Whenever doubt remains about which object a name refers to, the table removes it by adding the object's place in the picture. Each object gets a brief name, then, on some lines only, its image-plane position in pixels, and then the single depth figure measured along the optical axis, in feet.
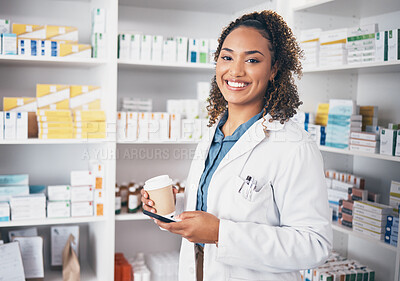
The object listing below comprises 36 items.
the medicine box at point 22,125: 8.02
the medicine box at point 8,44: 7.89
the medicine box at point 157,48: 8.95
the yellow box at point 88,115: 8.35
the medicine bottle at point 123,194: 9.59
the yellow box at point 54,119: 8.13
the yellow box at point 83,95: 8.65
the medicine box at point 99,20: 8.46
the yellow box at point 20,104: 8.16
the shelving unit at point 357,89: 8.67
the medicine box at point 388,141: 7.27
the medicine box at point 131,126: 8.70
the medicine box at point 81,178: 8.59
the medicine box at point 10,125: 7.93
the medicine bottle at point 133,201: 8.95
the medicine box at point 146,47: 8.84
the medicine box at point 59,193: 8.48
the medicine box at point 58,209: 8.36
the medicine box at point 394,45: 7.18
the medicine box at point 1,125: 7.89
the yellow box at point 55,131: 8.18
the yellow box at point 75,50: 8.30
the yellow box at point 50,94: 8.40
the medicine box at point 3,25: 8.13
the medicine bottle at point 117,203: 8.84
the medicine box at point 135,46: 8.74
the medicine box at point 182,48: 9.13
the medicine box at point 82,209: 8.52
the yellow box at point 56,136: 8.20
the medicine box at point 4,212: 8.04
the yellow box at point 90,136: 8.42
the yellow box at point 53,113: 8.15
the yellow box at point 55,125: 8.16
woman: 4.32
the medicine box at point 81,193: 8.53
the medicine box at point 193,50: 9.21
